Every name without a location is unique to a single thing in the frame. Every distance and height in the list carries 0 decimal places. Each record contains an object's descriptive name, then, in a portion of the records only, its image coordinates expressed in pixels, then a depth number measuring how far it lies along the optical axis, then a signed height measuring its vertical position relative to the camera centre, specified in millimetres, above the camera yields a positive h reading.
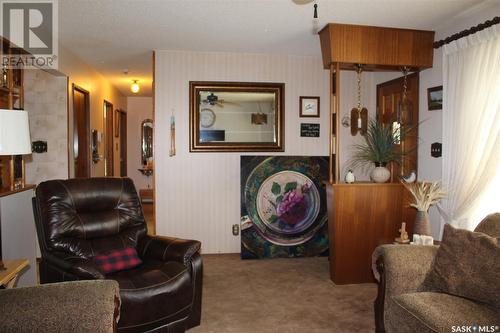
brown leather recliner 2352 -657
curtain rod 3015 +1036
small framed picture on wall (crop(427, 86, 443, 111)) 3809 +566
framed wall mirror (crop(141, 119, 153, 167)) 8953 +294
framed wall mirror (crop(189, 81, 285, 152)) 4734 +483
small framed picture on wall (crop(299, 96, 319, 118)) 4926 +622
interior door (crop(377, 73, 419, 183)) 4230 +527
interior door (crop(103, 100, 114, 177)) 6758 +323
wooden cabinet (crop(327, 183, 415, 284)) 3678 -632
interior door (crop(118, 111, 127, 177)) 8375 +275
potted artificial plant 3738 +69
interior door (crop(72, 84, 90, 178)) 5266 +293
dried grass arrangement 3182 -328
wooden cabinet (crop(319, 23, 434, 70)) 3643 +1044
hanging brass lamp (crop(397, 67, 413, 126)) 4285 +506
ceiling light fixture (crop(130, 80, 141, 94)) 6434 +1135
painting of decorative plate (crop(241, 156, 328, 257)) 4699 -620
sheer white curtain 3055 +234
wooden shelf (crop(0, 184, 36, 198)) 3185 -295
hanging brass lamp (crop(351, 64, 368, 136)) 4008 +360
